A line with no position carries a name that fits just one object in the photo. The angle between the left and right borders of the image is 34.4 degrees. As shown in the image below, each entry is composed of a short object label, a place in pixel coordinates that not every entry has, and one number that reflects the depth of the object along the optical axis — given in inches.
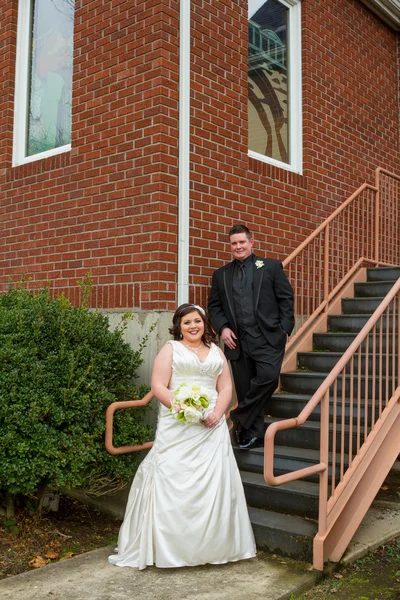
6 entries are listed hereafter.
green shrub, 159.6
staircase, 160.6
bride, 150.0
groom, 191.9
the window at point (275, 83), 253.0
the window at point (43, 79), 252.5
